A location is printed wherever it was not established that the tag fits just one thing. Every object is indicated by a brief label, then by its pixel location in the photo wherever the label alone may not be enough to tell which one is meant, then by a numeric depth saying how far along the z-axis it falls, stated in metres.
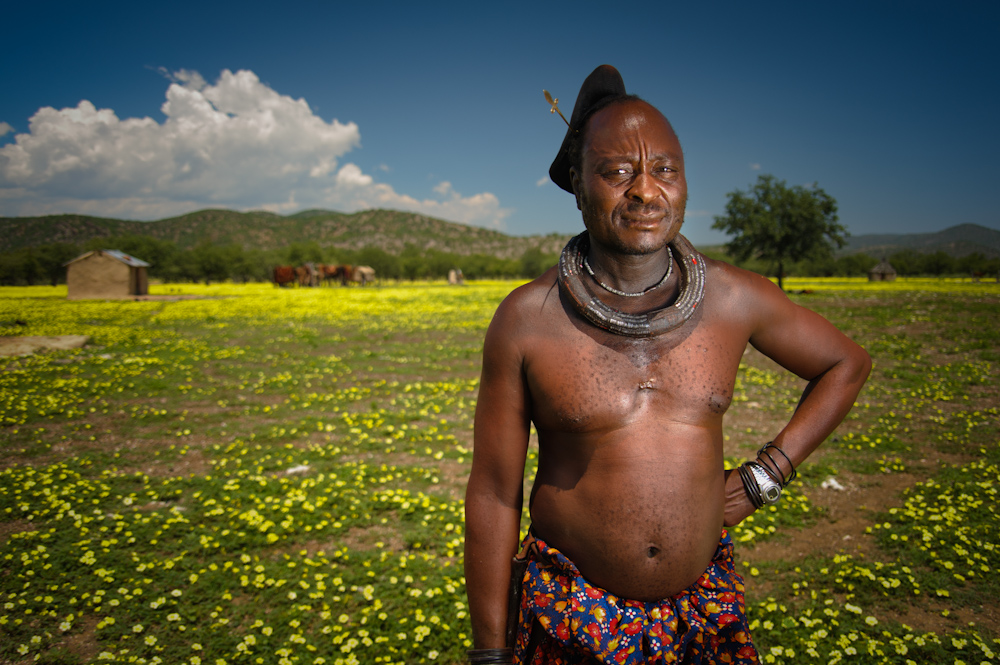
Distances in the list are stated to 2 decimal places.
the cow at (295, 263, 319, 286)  62.94
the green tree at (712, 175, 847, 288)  38.03
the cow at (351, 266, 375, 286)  70.31
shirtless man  1.63
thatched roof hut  67.81
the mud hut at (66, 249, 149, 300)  32.81
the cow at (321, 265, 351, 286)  67.06
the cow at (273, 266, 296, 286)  58.66
